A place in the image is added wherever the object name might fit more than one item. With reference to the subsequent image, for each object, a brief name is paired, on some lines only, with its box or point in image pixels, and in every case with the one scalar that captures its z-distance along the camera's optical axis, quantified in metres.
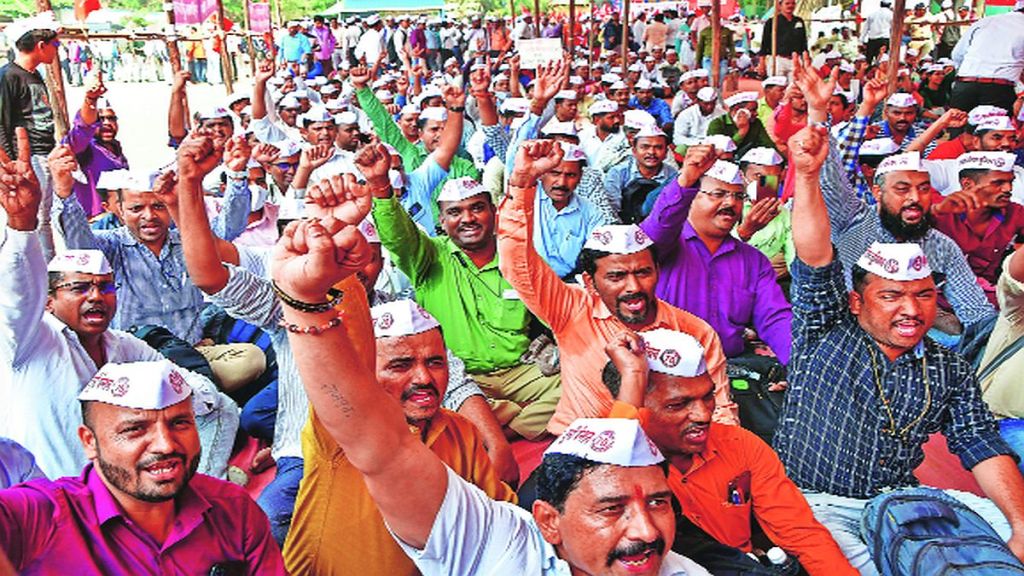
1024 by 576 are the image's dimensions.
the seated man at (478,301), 4.04
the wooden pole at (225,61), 10.01
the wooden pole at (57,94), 7.35
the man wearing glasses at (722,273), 4.13
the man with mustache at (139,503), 2.05
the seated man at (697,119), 9.54
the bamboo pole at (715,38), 11.28
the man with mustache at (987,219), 5.16
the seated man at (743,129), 8.21
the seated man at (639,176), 6.58
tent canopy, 31.12
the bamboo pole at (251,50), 12.39
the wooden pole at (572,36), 13.88
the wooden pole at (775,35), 11.20
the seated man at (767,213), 4.52
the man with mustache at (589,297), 3.25
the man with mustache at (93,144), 6.92
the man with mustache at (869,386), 2.76
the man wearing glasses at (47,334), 2.69
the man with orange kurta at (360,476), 2.18
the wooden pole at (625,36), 12.25
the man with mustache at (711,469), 2.57
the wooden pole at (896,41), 8.25
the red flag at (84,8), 10.16
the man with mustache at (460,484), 1.58
